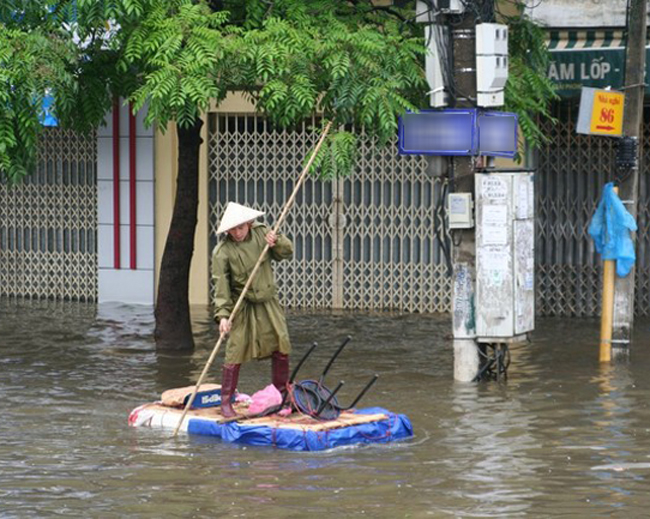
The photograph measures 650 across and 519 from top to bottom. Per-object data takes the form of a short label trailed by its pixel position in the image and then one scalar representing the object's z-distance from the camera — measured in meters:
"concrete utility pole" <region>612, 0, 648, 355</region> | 13.86
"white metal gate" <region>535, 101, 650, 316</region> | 17.44
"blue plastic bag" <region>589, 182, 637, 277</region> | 13.71
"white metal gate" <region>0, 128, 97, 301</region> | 19.41
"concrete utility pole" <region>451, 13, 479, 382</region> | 12.68
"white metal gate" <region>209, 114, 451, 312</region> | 18.14
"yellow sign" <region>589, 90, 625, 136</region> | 13.56
